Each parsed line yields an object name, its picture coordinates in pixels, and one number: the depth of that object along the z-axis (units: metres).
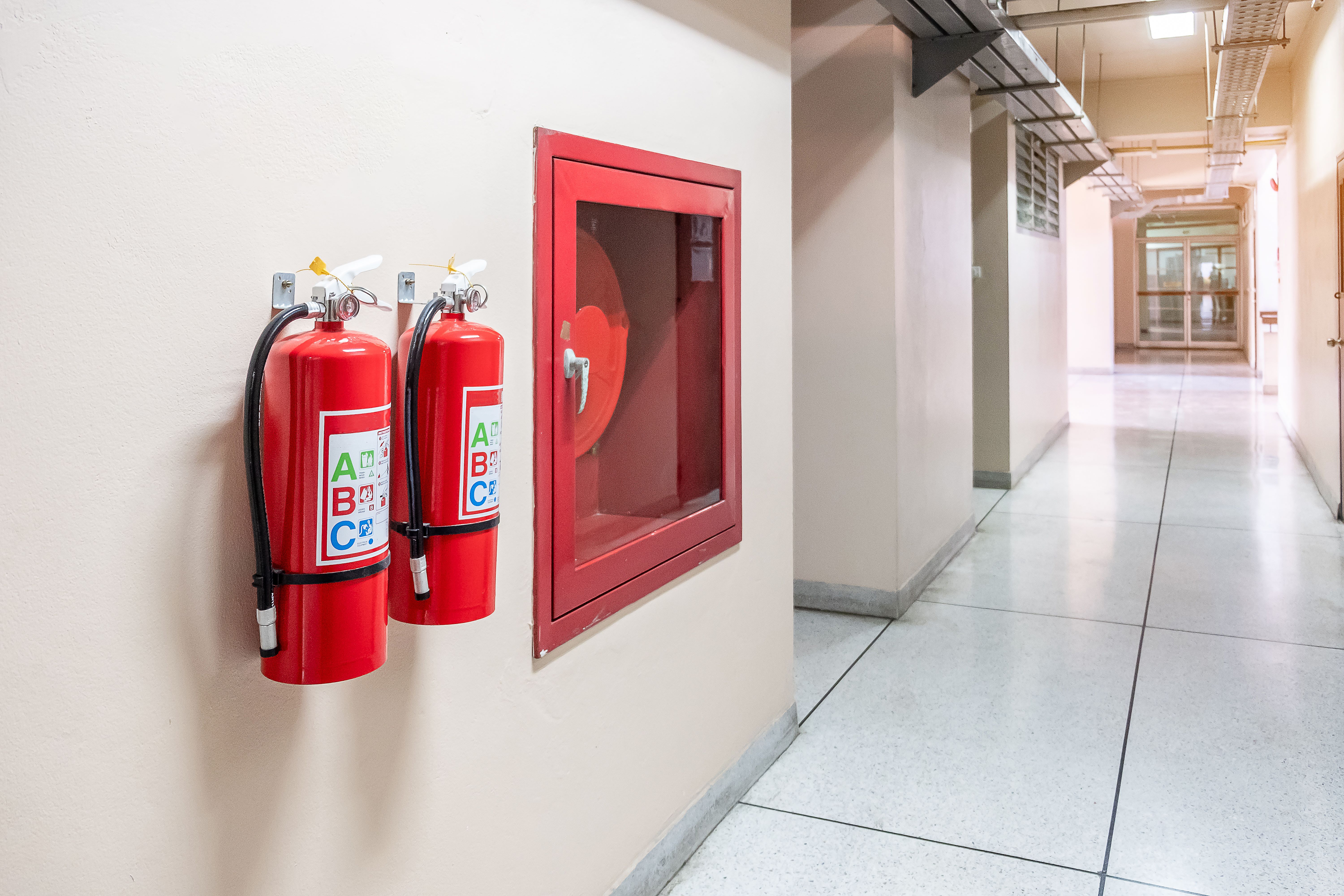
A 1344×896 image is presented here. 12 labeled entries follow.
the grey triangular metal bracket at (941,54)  3.96
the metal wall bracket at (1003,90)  5.04
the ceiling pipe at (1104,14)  4.54
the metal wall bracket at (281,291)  1.25
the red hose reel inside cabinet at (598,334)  1.98
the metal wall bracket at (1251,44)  4.93
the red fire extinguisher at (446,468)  1.39
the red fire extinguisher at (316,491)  1.16
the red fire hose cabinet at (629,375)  1.82
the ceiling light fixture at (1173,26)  6.65
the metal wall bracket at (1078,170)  8.56
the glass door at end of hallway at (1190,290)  20.80
